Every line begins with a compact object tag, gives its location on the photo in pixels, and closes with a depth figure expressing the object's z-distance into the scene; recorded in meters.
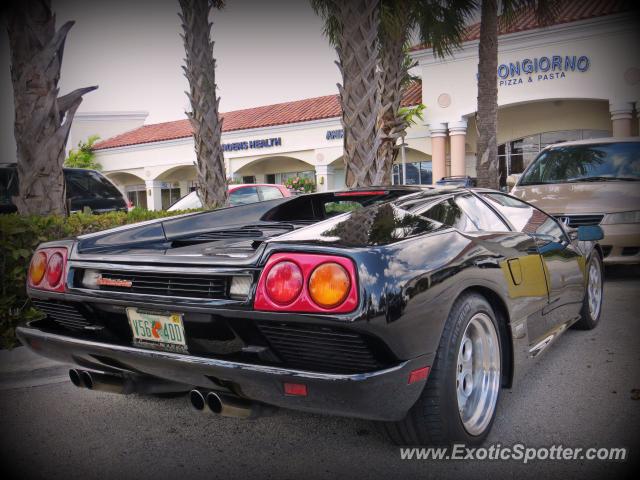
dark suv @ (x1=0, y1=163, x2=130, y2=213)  8.99
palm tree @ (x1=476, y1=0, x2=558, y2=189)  11.38
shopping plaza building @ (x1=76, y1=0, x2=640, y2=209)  17.73
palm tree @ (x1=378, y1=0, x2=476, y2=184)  9.20
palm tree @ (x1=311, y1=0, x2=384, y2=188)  6.84
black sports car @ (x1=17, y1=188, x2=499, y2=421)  1.99
